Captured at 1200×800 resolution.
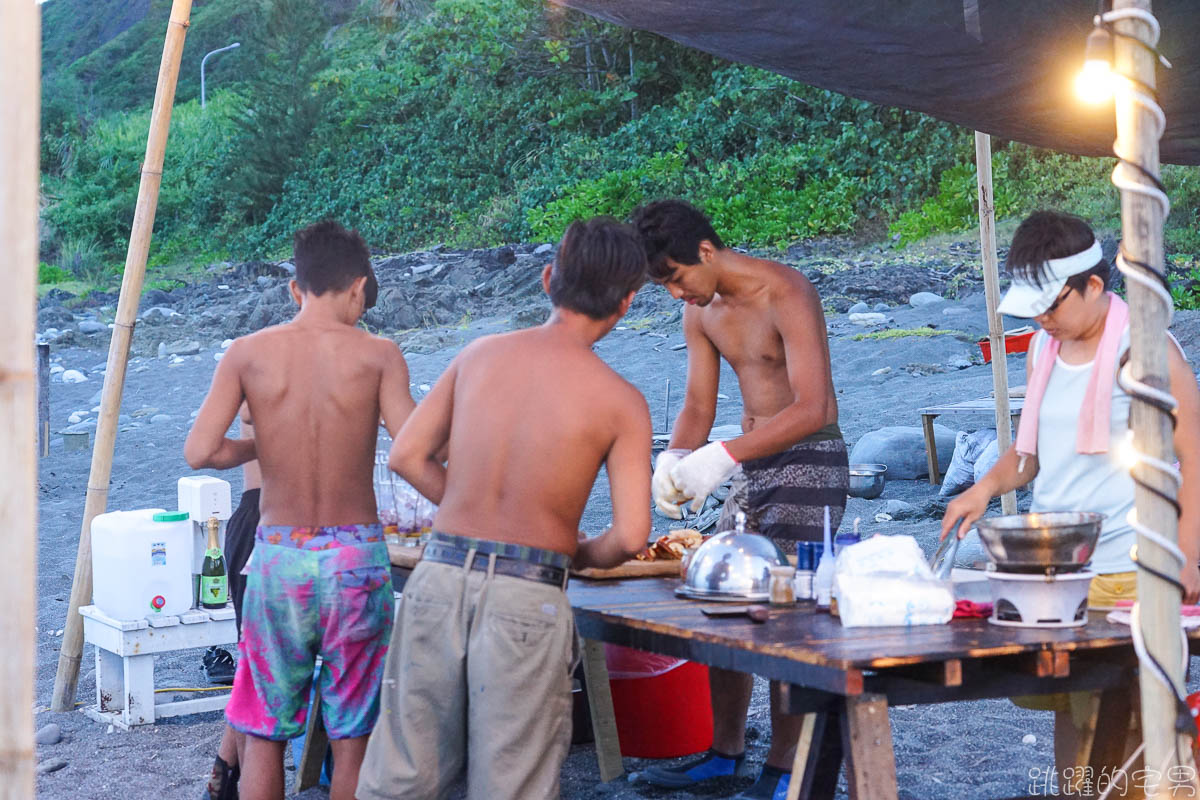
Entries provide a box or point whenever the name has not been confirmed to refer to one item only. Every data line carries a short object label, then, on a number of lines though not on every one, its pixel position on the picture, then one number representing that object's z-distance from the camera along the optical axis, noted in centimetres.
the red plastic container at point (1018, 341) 891
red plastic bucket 448
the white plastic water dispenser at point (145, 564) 504
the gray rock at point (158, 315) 1895
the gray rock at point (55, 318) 1953
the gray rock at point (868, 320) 1370
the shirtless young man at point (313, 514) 343
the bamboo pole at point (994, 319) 571
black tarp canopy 370
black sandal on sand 574
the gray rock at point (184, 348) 1700
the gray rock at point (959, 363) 1199
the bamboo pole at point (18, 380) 170
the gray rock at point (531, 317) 1572
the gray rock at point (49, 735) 498
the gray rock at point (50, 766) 461
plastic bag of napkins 290
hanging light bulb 223
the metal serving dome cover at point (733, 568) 338
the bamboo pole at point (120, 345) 513
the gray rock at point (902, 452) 979
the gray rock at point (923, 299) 1401
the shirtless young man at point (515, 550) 285
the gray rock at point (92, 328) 1905
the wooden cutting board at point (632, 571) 386
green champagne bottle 529
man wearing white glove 385
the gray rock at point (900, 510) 855
